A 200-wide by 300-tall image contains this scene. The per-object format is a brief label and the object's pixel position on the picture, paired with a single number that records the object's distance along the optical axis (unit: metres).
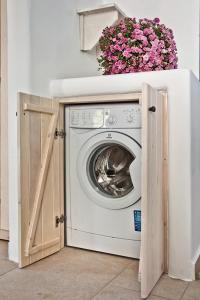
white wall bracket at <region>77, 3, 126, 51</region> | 2.79
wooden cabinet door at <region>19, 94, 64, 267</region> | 1.93
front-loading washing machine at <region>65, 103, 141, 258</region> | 2.11
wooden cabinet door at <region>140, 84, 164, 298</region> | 1.59
